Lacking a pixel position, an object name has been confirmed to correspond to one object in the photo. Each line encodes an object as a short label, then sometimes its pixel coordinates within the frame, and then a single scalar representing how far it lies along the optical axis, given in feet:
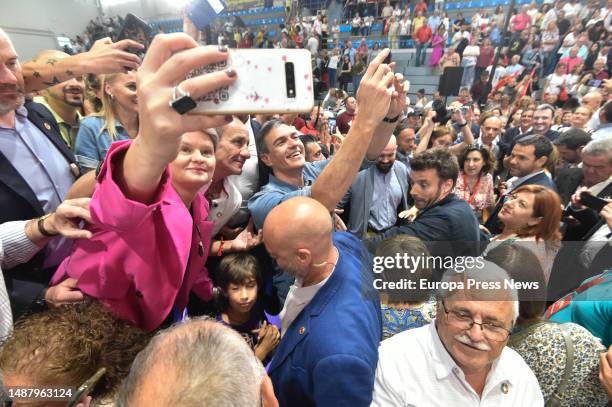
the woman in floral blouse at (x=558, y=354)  3.95
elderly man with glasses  3.56
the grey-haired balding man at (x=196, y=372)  1.92
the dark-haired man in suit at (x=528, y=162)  9.47
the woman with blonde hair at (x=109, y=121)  5.99
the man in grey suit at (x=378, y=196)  7.86
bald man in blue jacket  3.20
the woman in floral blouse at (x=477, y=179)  11.04
